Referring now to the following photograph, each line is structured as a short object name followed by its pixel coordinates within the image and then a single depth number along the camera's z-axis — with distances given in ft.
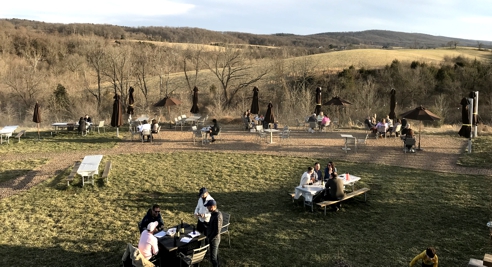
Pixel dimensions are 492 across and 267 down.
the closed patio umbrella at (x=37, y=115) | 65.77
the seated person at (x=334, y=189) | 32.99
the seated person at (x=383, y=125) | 65.16
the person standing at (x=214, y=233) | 23.40
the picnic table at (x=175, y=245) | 23.44
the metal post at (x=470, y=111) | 55.17
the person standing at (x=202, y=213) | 26.35
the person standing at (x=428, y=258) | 21.06
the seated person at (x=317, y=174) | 36.45
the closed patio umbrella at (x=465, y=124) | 54.13
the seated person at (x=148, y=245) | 22.53
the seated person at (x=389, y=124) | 66.39
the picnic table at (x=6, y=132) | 63.87
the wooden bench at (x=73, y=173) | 40.47
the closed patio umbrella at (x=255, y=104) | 76.13
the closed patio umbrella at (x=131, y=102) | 73.51
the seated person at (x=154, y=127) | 65.42
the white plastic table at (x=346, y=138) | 55.88
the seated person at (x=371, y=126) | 67.15
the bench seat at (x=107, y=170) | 42.14
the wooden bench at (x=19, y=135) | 66.23
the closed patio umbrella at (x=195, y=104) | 82.58
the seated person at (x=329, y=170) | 37.76
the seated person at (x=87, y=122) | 72.50
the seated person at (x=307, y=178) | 35.09
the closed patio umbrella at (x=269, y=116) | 67.41
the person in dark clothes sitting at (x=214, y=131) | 64.67
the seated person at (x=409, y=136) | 55.57
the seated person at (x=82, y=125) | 70.33
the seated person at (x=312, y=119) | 73.73
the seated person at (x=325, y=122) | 73.77
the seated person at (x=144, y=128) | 64.18
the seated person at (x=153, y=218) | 25.91
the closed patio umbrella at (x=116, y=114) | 63.99
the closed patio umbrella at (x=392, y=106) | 71.97
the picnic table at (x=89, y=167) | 40.40
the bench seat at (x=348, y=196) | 32.26
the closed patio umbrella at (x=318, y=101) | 75.77
